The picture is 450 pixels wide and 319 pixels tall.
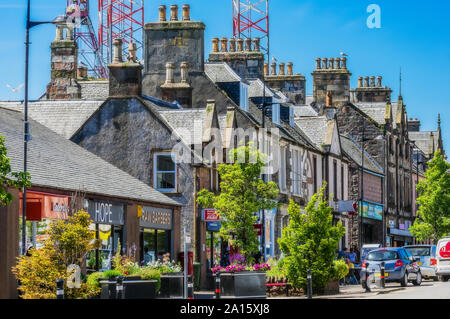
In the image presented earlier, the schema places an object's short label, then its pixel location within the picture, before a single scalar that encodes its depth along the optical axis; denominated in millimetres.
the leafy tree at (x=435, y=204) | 69500
